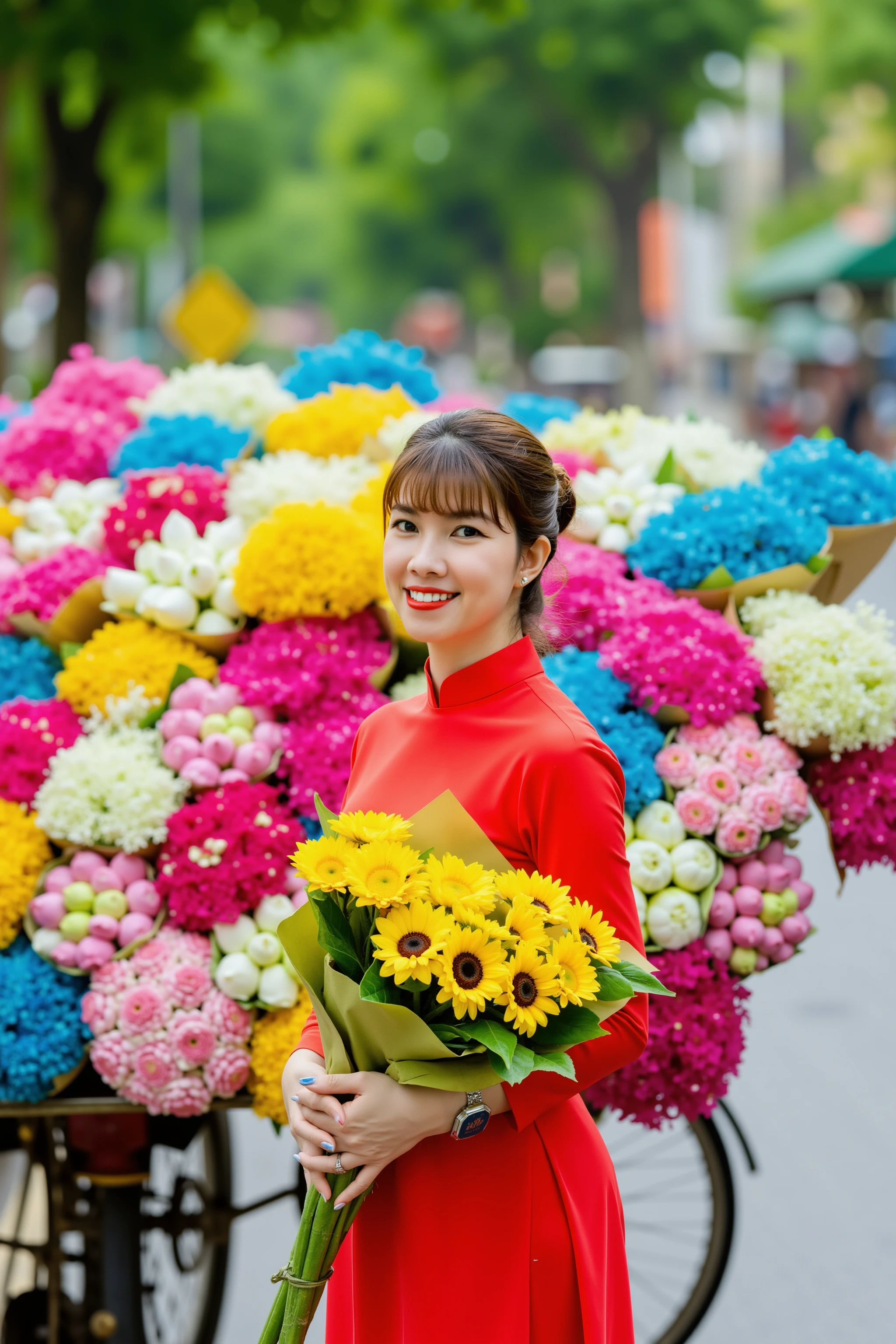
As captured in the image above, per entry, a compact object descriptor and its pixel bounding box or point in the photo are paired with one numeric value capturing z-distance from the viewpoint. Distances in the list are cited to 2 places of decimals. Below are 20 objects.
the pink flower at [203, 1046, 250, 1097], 5.36
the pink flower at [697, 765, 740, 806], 5.59
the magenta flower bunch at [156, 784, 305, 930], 5.50
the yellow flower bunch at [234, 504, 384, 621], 5.98
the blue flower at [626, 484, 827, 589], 6.21
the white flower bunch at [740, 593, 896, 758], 5.65
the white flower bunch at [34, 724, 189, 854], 5.59
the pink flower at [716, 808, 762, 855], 5.55
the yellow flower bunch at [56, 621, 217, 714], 5.98
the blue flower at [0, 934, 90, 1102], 5.36
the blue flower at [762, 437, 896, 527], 6.52
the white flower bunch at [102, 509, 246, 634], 6.12
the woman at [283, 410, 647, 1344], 3.81
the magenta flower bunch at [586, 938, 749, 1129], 5.46
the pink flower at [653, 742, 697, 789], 5.65
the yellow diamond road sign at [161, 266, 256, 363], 34.53
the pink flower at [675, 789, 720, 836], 5.55
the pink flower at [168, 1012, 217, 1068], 5.31
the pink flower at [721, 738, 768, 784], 5.62
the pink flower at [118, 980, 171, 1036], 5.32
